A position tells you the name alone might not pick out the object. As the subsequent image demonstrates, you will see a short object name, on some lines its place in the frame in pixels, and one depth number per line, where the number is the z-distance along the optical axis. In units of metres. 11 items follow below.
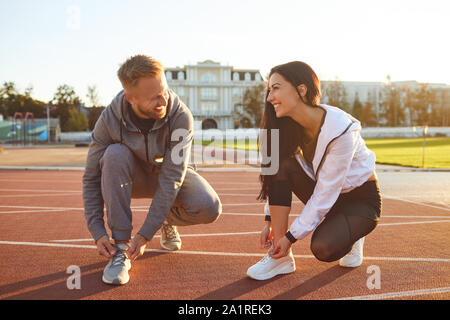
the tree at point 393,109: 66.62
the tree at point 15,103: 72.75
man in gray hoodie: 2.82
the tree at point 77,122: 58.02
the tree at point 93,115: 61.00
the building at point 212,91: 76.62
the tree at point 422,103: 66.88
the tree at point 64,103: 71.69
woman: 2.65
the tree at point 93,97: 68.00
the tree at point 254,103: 63.06
